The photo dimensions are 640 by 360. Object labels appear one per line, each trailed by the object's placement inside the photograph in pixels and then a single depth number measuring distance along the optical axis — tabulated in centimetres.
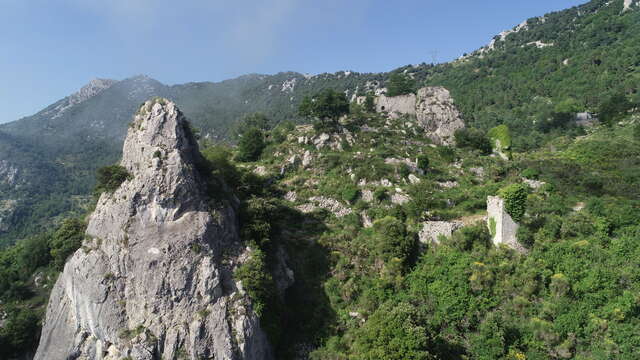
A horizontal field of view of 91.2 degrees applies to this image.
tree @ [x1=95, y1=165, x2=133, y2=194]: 3086
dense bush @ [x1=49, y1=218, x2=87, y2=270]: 3238
